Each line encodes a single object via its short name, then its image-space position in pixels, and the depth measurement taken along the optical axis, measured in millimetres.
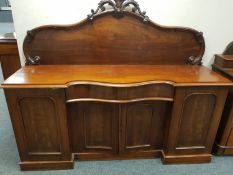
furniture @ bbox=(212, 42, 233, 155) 1562
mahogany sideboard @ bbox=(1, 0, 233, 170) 1336
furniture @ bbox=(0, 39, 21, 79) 2264
